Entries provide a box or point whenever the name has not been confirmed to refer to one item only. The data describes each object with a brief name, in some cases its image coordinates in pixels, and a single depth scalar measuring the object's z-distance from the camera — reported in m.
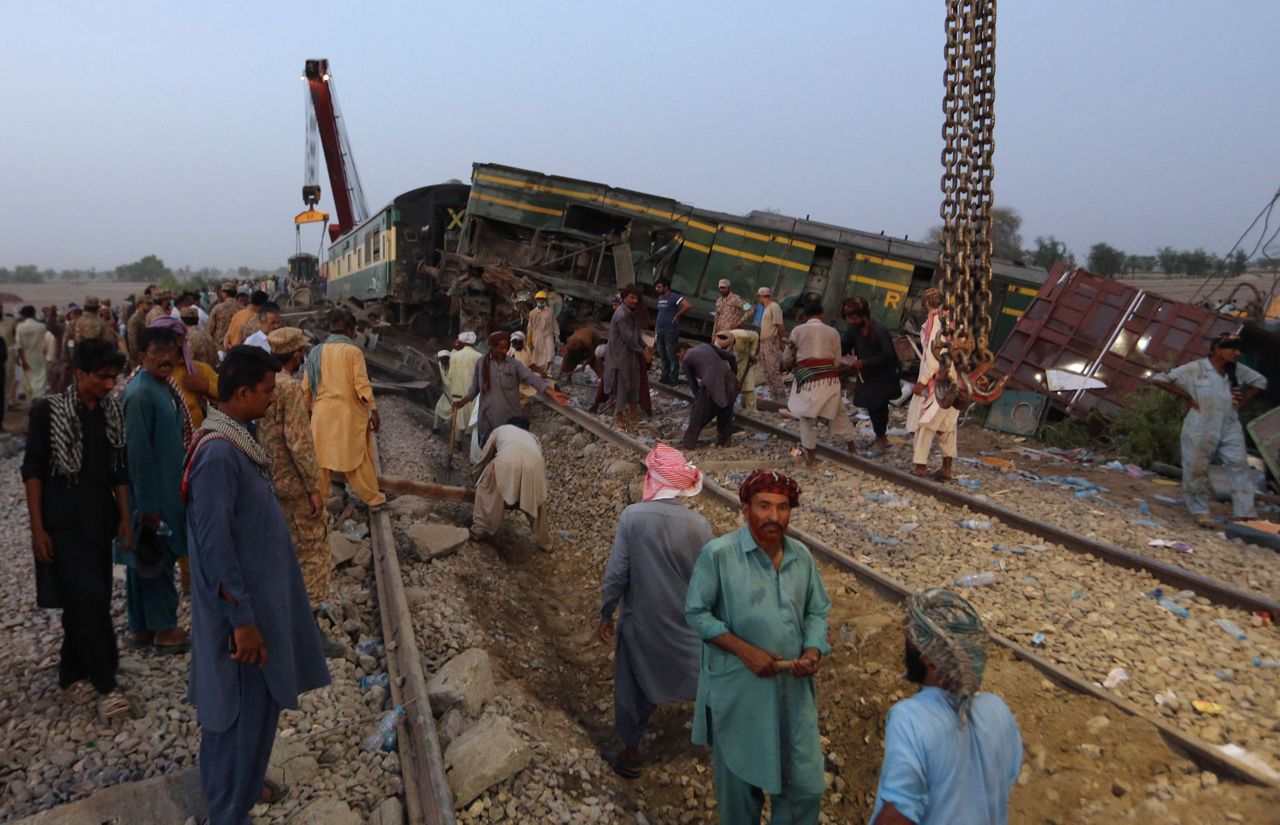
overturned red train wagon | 9.97
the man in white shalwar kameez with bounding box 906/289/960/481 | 6.97
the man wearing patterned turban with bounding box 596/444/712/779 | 3.38
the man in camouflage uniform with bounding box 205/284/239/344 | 9.32
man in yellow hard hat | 12.48
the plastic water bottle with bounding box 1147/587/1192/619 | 4.60
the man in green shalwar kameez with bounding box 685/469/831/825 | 2.55
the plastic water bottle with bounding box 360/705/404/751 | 3.44
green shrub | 8.62
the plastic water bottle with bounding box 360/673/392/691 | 3.99
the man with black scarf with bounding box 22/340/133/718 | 3.36
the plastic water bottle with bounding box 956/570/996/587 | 5.00
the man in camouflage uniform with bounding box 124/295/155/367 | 9.99
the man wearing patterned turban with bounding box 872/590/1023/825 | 1.79
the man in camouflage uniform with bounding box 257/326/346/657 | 4.07
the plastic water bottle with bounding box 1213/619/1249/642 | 4.34
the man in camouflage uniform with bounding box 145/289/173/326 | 9.10
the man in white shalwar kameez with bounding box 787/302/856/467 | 7.59
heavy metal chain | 3.31
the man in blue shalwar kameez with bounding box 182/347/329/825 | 2.50
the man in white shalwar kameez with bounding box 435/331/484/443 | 8.45
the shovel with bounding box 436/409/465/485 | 8.52
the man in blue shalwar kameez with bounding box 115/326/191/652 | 3.73
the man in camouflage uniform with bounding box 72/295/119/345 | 7.09
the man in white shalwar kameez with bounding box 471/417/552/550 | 6.07
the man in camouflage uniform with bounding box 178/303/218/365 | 5.10
